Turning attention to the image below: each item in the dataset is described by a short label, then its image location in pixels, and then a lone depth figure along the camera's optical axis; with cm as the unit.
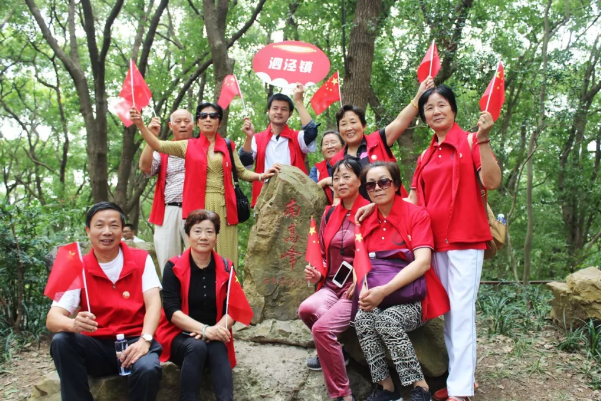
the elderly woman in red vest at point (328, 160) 479
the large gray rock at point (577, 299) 493
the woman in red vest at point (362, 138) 416
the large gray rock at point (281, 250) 483
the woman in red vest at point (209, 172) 447
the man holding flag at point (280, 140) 507
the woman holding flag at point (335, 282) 341
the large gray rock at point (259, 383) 324
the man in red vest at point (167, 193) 457
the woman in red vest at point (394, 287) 327
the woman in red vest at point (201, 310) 322
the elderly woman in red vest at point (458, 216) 332
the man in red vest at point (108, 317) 300
